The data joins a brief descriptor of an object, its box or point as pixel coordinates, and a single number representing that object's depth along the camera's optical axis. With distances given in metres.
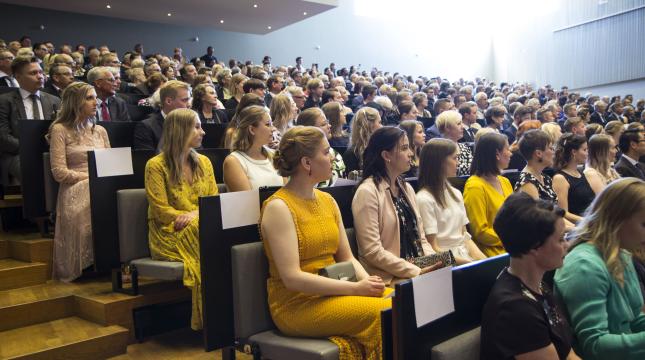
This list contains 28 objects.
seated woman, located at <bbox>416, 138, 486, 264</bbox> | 2.87
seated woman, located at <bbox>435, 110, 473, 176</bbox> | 4.81
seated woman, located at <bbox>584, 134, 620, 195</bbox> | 4.13
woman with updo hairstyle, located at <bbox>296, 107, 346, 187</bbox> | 3.86
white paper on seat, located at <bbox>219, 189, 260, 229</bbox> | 2.18
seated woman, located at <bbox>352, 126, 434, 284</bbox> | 2.45
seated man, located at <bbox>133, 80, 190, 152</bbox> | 3.89
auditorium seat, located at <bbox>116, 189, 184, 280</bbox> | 2.88
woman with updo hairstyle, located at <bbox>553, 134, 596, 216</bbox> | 3.82
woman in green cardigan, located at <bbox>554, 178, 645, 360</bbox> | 1.65
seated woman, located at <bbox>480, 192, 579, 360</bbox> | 1.51
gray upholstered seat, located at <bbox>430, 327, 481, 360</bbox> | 1.53
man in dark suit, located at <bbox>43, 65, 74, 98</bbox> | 5.10
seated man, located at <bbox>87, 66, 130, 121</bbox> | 4.61
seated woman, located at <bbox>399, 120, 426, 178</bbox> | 4.00
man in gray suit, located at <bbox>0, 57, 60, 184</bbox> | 4.05
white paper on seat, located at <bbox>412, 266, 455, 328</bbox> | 1.53
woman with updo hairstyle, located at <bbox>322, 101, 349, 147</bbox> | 4.82
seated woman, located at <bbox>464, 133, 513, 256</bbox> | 3.18
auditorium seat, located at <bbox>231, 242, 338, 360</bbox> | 2.01
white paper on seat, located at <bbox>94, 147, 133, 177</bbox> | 2.96
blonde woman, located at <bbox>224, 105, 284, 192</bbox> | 3.03
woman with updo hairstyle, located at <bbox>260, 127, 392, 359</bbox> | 1.99
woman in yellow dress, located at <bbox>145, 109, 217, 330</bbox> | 2.83
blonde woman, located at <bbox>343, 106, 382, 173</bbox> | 4.04
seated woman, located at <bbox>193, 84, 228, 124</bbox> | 4.62
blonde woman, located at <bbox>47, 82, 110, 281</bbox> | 3.24
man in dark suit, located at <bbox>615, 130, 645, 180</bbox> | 4.74
